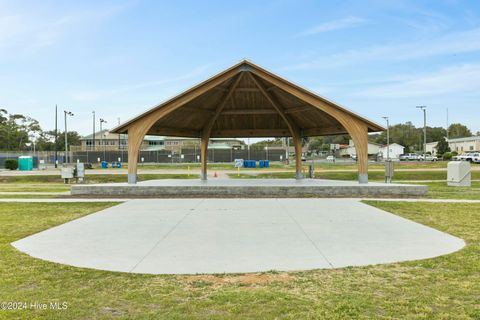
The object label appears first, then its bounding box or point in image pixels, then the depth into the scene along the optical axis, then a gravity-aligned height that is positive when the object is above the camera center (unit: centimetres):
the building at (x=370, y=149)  10556 +150
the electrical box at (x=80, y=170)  2839 -84
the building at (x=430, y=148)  10307 +173
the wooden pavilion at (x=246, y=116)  1780 +216
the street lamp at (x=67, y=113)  5869 +658
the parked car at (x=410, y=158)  7681 -69
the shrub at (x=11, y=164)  4669 -60
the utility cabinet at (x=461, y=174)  2344 -118
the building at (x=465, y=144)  9069 +236
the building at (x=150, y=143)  8923 +311
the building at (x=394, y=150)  10234 +116
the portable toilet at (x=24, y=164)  4681 -61
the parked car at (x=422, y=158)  7156 -72
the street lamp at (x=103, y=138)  7064 +435
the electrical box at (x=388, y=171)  2086 -85
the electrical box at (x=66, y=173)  2802 -103
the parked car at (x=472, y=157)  6102 -51
